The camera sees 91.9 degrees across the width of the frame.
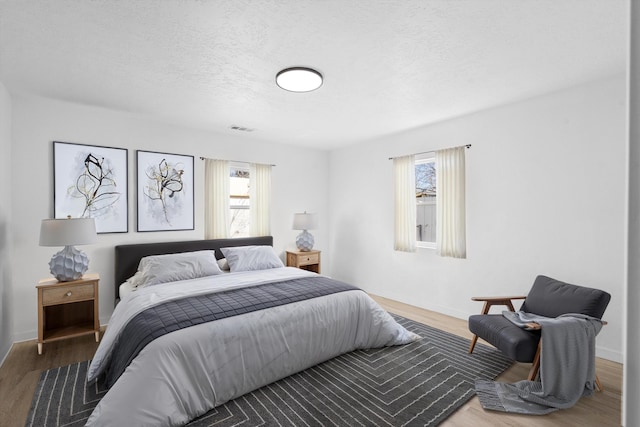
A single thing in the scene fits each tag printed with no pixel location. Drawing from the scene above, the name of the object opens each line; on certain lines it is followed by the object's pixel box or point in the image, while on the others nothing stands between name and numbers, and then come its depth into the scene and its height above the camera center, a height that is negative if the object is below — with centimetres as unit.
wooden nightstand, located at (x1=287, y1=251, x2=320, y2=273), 499 -76
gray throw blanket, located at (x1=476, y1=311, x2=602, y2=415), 221 -119
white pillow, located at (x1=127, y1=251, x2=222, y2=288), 337 -63
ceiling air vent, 431 +120
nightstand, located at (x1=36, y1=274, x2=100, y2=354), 295 -103
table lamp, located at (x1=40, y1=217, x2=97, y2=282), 296 -26
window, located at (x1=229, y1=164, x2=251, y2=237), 485 +21
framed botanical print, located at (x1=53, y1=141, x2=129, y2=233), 341 +34
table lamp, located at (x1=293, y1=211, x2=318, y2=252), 503 -23
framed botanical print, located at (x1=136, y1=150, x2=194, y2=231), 393 +29
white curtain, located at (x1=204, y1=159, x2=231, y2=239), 444 +21
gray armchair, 240 -88
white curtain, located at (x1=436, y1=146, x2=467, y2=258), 391 +12
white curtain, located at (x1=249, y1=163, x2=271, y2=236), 493 +22
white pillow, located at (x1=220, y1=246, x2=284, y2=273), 400 -60
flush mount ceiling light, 261 +118
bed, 195 -93
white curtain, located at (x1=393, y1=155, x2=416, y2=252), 452 +16
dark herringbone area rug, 207 -136
